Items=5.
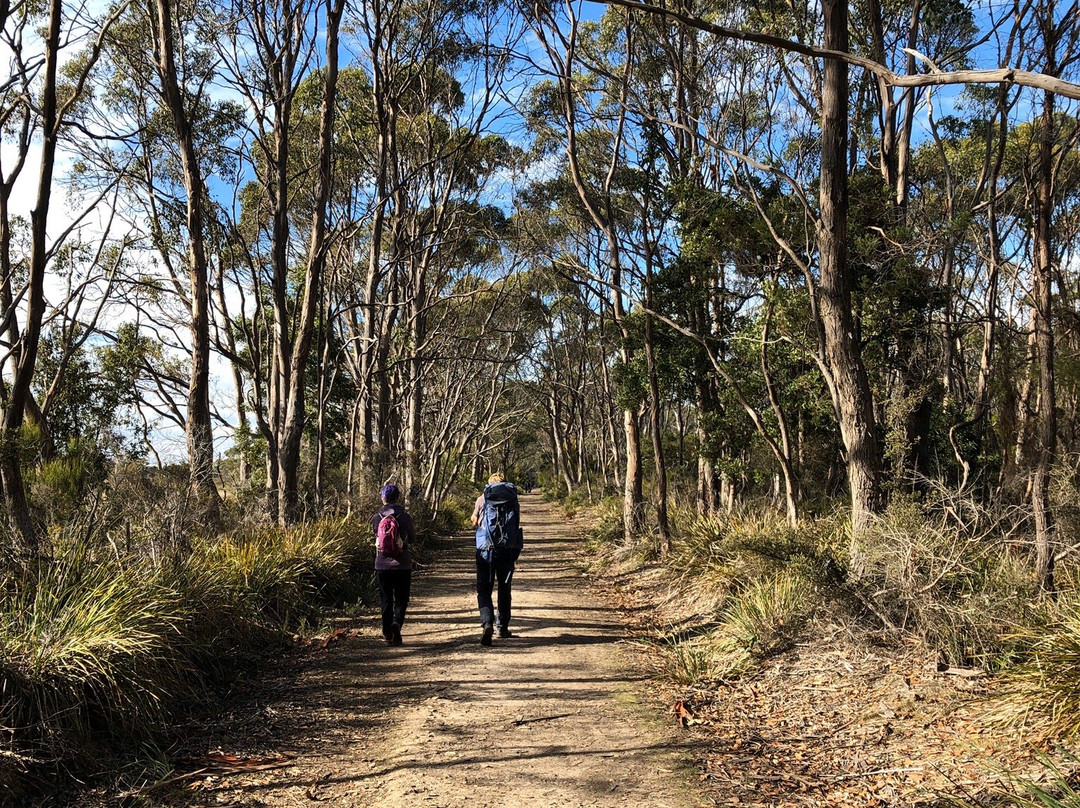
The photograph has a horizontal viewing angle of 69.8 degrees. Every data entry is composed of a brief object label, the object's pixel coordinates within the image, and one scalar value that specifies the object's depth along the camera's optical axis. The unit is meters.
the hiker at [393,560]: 8.09
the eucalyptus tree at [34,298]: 7.43
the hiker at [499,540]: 8.37
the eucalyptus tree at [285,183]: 12.09
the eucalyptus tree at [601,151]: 13.68
